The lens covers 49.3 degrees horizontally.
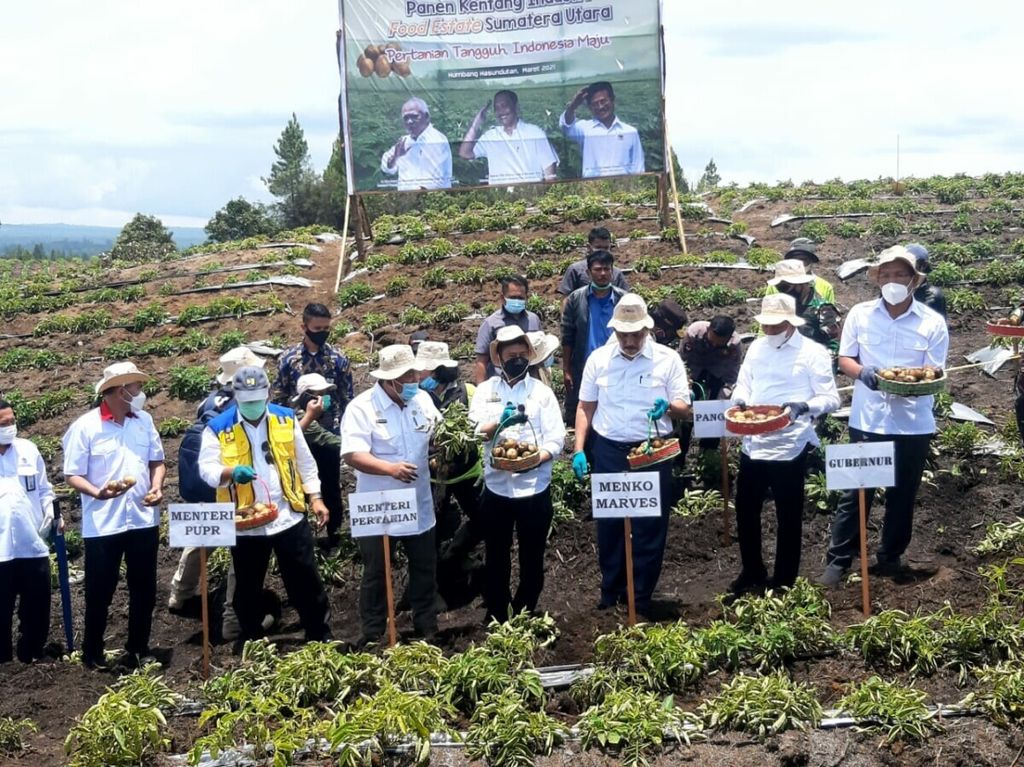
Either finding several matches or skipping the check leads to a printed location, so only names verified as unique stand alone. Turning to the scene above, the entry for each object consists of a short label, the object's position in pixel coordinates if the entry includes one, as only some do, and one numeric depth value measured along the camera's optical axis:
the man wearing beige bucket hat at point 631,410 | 7.44
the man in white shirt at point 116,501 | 7.48
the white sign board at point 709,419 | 8.59
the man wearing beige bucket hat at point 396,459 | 7.15
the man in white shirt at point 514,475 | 7.22
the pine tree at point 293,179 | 35.41
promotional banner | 16.88
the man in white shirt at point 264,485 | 7.13
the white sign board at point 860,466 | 7.30
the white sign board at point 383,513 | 7.04
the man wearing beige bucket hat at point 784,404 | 7.50
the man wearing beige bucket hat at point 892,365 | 7.64
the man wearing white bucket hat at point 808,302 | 8.98
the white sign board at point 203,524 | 6.94
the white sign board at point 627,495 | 7.09
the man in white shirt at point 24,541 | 7.58
